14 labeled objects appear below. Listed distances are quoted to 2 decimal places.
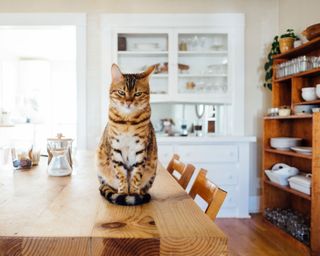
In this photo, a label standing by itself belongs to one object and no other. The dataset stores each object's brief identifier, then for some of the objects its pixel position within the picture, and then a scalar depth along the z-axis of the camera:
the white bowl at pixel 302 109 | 2.71
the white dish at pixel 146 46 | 3.60
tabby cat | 0.84
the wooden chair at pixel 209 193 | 1.03
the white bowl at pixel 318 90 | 2.49
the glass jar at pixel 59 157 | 1.32
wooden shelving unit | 2.67
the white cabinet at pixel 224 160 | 3.29
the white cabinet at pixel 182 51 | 3.49
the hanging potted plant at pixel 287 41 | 3.06
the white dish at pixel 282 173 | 2.88
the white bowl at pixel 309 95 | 2.63
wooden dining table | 0.60
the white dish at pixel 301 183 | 2.50
